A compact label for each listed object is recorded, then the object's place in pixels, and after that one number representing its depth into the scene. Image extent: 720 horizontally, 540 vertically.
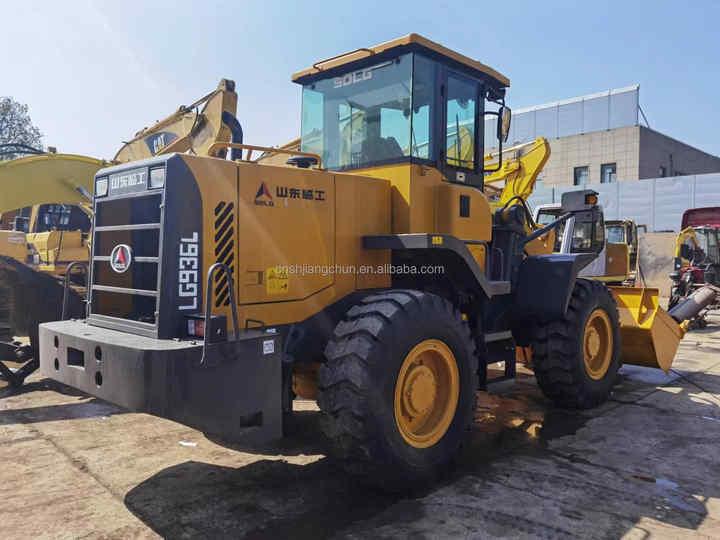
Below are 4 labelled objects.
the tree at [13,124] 45.31
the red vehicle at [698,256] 13.35
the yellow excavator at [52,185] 7.00
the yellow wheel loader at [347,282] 3.53
